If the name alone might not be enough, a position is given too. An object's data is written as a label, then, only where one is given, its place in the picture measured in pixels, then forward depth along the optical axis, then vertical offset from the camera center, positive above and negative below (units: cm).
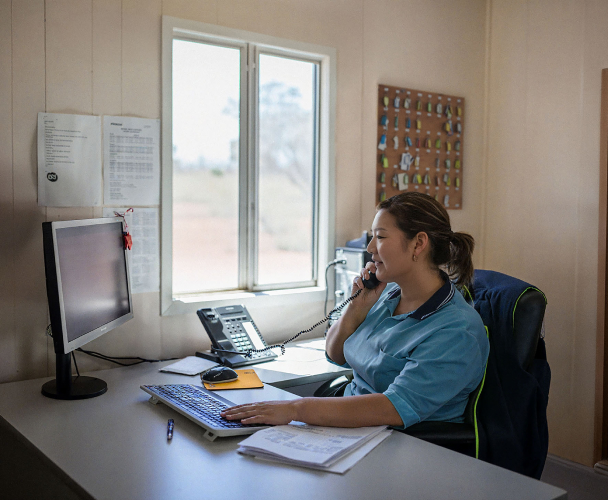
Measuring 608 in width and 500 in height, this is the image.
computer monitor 161 -22
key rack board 300 +43
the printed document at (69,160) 205 +22
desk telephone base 223 -47
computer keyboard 143 -52
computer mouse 187 -52
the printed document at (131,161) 219 +23
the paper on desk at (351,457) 126 -55
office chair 160 -52
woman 150 -35
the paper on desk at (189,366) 205 -55
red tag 210 -8
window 244 +26
